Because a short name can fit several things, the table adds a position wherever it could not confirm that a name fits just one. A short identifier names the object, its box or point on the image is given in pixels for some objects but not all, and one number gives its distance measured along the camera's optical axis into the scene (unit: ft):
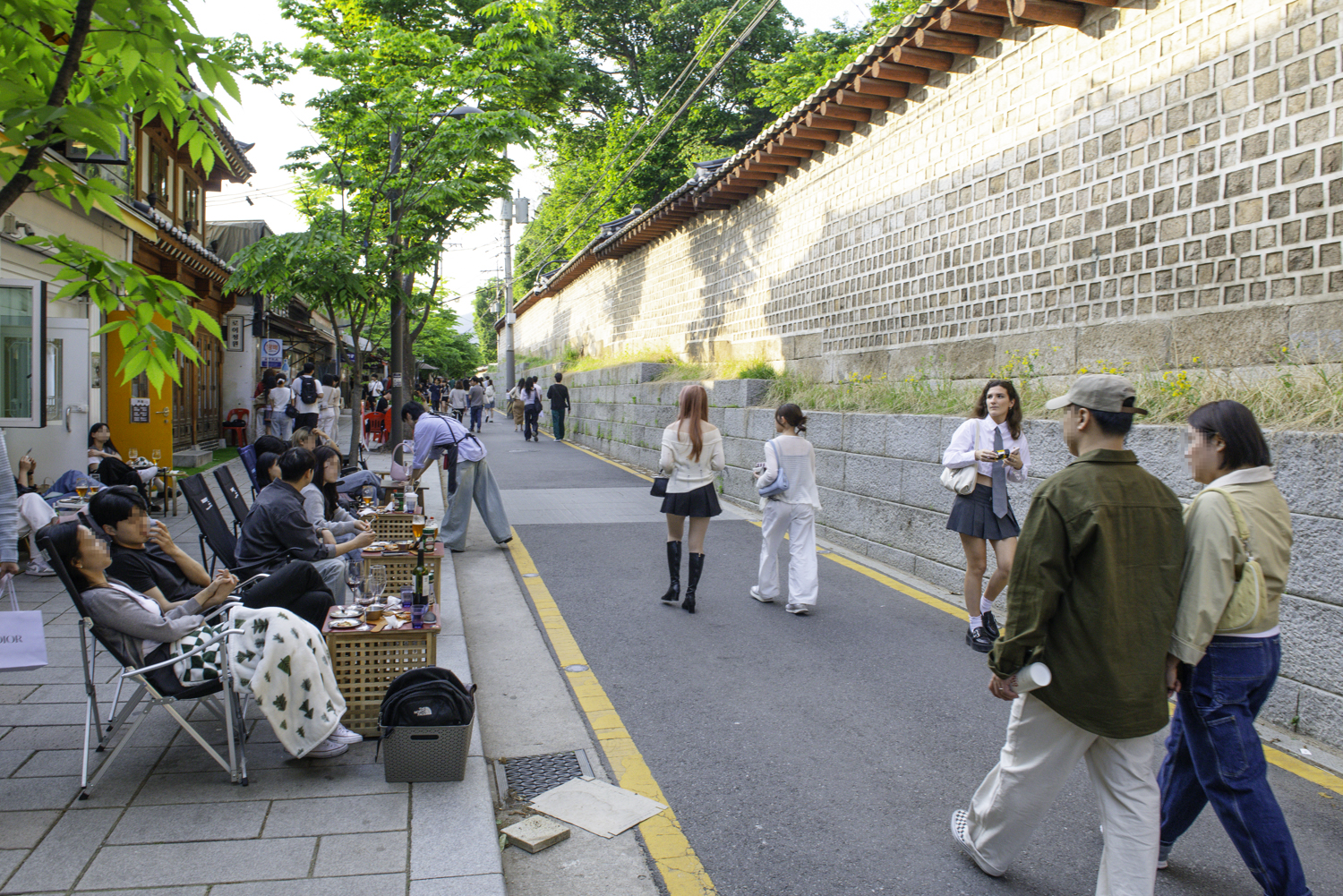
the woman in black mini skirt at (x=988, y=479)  20.16
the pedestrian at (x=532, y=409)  77.15
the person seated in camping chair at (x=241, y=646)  12.62
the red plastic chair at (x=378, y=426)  72.64
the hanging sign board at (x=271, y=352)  75.36
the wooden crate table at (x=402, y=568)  21.30
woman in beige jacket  9.73
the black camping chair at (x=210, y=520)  20.35
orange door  43.24
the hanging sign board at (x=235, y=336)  73.00
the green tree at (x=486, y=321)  304.30
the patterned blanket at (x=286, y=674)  12.59
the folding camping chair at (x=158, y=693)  12.44
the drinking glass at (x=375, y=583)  16.94
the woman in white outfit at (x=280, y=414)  59.77
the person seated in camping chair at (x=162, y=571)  14.40
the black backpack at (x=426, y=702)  12.69
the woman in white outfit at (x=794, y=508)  22.80
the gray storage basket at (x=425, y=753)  12.57
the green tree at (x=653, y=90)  109.50
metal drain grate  13.61
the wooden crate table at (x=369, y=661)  14.61
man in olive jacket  9.52
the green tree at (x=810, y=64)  89.40
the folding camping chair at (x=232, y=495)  23.85
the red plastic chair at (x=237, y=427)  66.74
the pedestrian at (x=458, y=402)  87.81
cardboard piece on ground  12.42
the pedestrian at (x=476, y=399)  82.99
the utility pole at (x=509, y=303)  134.10
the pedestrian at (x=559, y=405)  78.64
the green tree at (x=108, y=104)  9.00
